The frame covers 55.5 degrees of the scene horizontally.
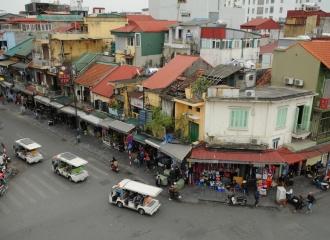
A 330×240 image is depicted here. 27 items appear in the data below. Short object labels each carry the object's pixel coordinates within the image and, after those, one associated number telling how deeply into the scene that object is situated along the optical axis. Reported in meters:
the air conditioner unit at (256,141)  24.58
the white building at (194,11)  55.78
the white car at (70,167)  26.41
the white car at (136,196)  21.58
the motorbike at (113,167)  28.60
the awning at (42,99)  42.89
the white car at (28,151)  30.04
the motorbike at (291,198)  22.35
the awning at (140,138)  29.14
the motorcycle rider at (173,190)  23.61
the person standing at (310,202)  21.59
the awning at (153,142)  27.38
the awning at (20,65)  49.88
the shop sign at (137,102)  30.96
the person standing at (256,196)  22.70
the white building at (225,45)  34.72
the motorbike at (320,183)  24.92
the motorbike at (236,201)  22.89
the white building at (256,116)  23.80
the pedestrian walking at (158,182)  25.67
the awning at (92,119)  34.06
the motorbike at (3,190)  24.63
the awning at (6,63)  54.66
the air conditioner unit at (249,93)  23.90
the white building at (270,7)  82.36
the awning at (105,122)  32.66
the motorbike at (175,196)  23.64
